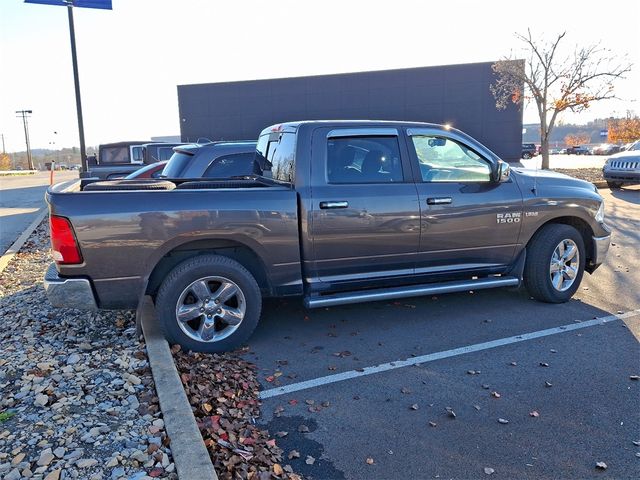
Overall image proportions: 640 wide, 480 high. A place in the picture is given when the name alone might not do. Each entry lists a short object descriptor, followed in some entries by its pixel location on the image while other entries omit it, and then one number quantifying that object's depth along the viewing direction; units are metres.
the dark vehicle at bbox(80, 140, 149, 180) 14.16
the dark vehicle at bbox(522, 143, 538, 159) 39.49
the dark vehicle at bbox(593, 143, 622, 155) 57.97
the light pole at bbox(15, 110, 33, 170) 70.22
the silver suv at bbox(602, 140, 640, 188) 15.34
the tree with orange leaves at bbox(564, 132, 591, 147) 90.25
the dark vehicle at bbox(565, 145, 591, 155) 67.00
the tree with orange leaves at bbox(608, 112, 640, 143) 40.09
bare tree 18.17
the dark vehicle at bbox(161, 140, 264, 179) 6.79
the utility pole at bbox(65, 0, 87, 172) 13.27
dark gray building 31.23
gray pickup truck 4.13
